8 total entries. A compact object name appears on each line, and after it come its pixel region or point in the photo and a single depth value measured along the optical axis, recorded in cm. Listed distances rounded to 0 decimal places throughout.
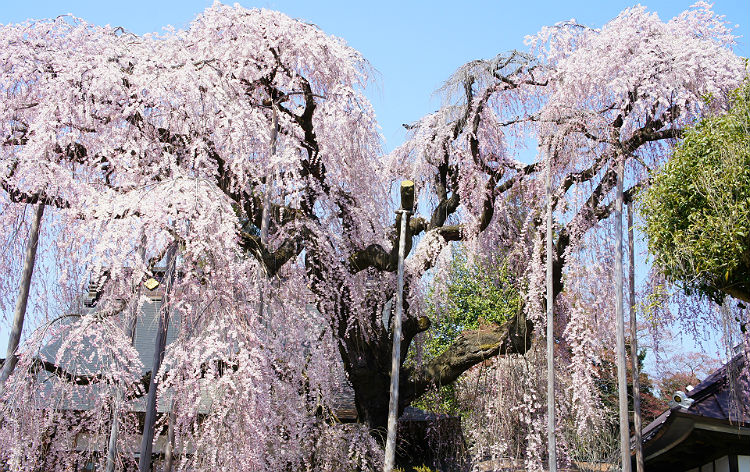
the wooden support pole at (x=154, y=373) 787
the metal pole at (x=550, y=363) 1169
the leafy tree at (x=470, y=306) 2525
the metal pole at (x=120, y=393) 896
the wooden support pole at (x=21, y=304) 948
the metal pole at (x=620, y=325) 1162
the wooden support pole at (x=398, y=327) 1011
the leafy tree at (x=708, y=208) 851
